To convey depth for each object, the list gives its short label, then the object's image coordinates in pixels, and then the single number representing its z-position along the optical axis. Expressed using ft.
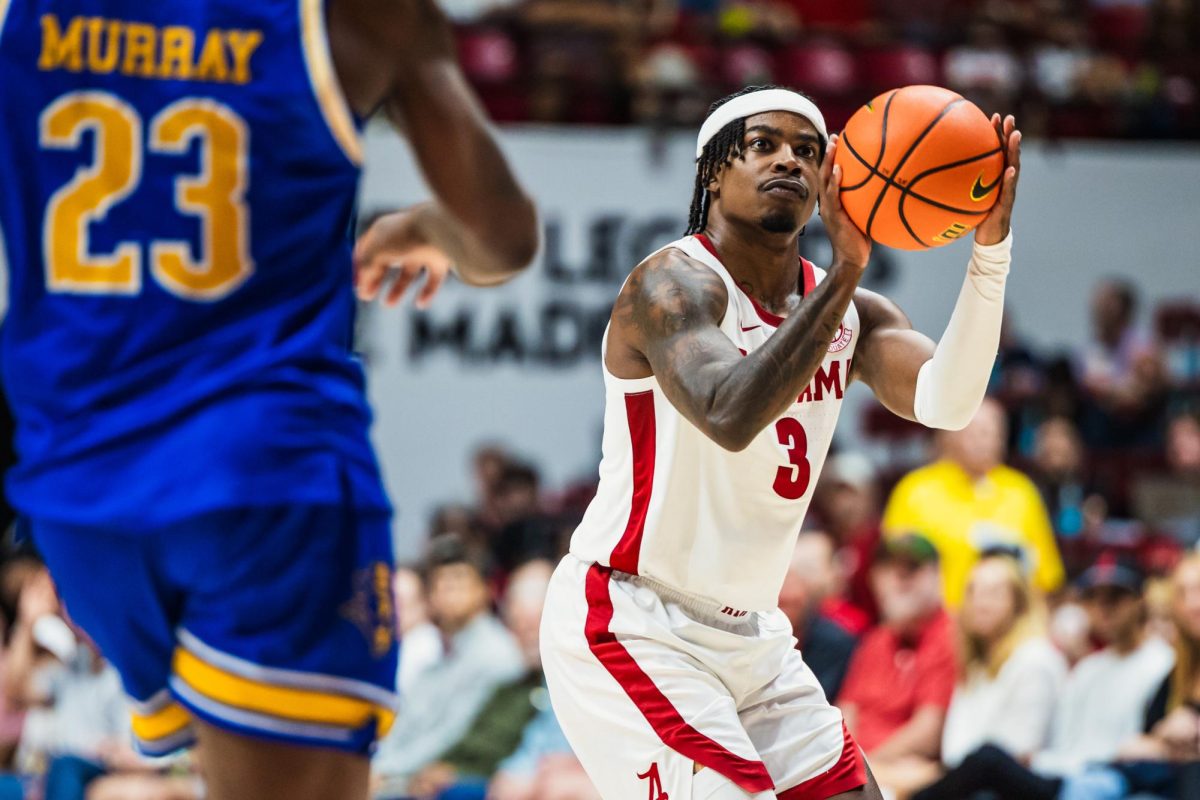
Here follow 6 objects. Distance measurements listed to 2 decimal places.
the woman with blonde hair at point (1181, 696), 42.55
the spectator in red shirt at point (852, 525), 54.73
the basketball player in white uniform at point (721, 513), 24.19
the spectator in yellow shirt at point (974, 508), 57.83
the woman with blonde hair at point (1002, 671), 45.42
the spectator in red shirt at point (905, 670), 46.52
